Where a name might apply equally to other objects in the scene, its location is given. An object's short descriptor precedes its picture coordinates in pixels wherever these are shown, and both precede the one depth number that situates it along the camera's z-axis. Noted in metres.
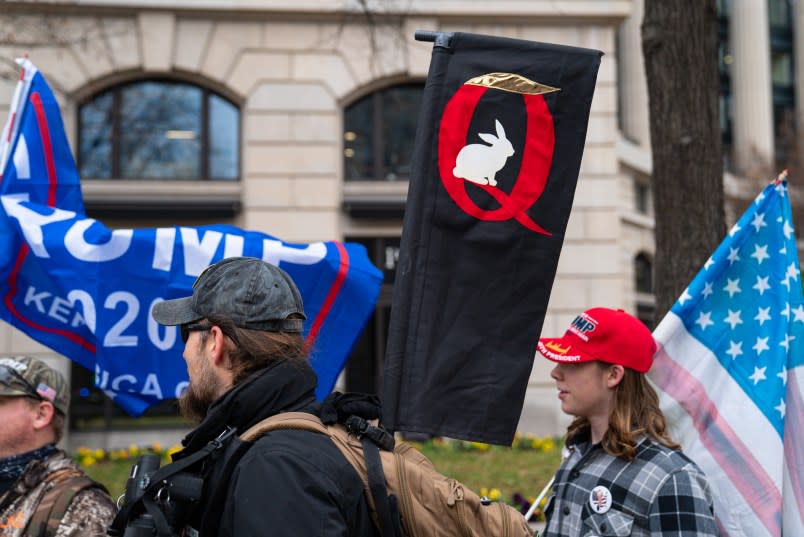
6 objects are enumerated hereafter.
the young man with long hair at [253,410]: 2.01
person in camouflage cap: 3.17
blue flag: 4.49
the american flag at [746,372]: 3.61
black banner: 2.71
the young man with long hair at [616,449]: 2.94
